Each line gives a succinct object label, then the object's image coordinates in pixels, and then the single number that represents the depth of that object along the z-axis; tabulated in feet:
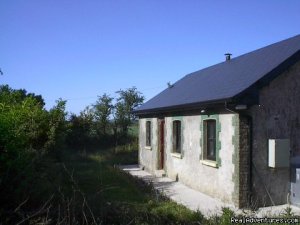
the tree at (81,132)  93.18
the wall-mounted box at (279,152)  34.22
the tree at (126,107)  105.91
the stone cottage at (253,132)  34.55
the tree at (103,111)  103.71
